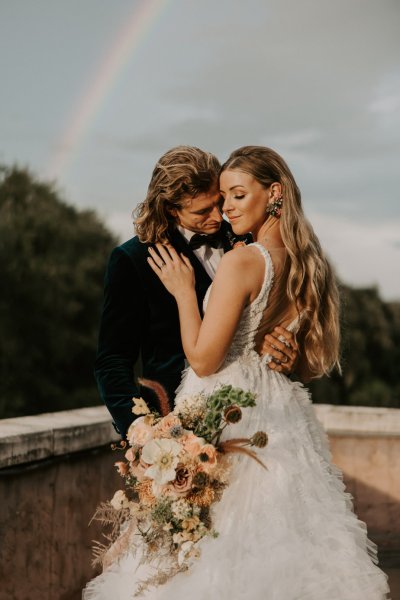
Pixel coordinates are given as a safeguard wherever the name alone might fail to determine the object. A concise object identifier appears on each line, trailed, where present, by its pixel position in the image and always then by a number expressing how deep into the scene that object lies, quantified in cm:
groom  358
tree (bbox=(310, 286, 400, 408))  2984
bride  302
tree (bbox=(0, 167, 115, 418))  2508
